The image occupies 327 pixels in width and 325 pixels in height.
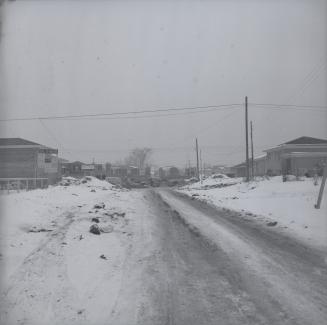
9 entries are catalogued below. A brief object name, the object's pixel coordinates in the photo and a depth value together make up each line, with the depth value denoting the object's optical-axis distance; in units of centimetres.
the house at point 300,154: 5095
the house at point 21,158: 4588
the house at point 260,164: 7105
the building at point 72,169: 8788
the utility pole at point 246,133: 4100
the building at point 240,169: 9016
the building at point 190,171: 12266
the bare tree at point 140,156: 13612
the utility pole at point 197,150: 7938
